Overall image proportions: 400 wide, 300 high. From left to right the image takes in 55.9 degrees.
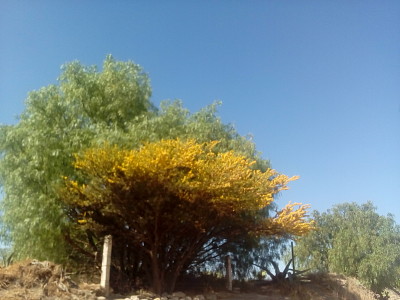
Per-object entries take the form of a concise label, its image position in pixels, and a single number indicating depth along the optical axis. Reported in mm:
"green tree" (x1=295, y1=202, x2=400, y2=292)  27609
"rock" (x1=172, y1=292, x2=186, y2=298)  12680
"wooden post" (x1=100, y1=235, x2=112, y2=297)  11027
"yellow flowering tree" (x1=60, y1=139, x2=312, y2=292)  10945
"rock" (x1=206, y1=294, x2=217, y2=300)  13212
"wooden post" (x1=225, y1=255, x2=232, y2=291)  15514
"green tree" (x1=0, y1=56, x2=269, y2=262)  12352
